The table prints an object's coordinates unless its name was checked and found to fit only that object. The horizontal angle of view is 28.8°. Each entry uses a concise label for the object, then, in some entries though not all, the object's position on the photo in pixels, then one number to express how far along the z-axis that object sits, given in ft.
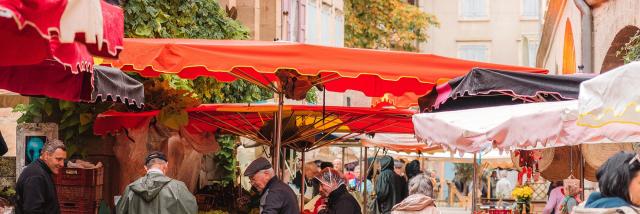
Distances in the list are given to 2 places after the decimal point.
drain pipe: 61.05
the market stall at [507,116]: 29.66
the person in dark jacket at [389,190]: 72.49
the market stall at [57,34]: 18.57
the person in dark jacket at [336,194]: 43.09
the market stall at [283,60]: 37.19
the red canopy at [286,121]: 48.78
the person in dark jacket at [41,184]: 37.04
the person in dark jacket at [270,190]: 37.73
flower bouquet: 80.28
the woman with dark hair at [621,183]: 22.38
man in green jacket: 37.65
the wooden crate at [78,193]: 48.44
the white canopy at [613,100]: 24.18
